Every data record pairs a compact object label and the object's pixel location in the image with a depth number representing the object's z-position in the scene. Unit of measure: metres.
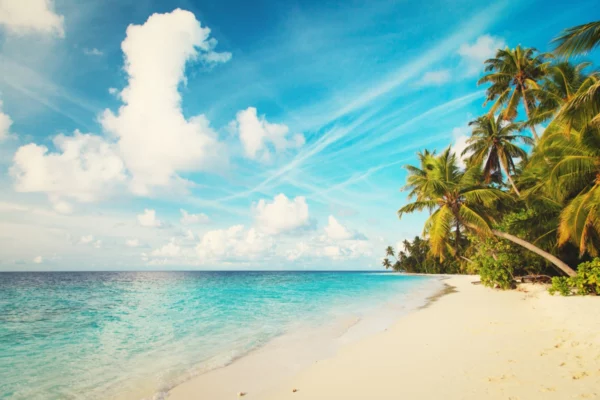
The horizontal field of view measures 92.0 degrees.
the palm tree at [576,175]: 9.35
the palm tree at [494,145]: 18.62
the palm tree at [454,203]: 13.65
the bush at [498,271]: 16.95
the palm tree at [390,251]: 96.37
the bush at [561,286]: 11.71
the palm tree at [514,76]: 17.84
